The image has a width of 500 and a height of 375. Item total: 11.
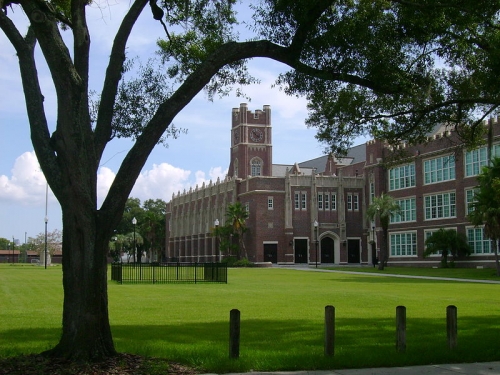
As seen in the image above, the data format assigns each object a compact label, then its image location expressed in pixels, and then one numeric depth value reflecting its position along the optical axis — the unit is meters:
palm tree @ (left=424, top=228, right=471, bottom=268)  60.34
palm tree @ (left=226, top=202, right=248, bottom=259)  83.69
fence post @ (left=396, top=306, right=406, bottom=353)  11.44
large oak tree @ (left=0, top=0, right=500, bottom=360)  10.21
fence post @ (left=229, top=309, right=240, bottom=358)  10.20
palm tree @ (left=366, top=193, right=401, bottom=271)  63.00
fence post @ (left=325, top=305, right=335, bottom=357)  10.60
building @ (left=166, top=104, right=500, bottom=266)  63.72
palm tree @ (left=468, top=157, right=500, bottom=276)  46.22
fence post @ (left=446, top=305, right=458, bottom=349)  11.41
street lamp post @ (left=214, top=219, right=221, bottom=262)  81.89
